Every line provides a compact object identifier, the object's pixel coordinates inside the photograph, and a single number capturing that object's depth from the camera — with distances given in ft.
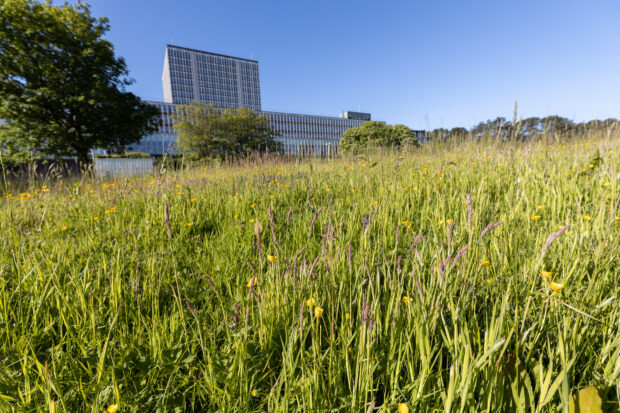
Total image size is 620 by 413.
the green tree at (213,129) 126.82
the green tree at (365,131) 109.80
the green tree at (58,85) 40.96
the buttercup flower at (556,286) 2.60
